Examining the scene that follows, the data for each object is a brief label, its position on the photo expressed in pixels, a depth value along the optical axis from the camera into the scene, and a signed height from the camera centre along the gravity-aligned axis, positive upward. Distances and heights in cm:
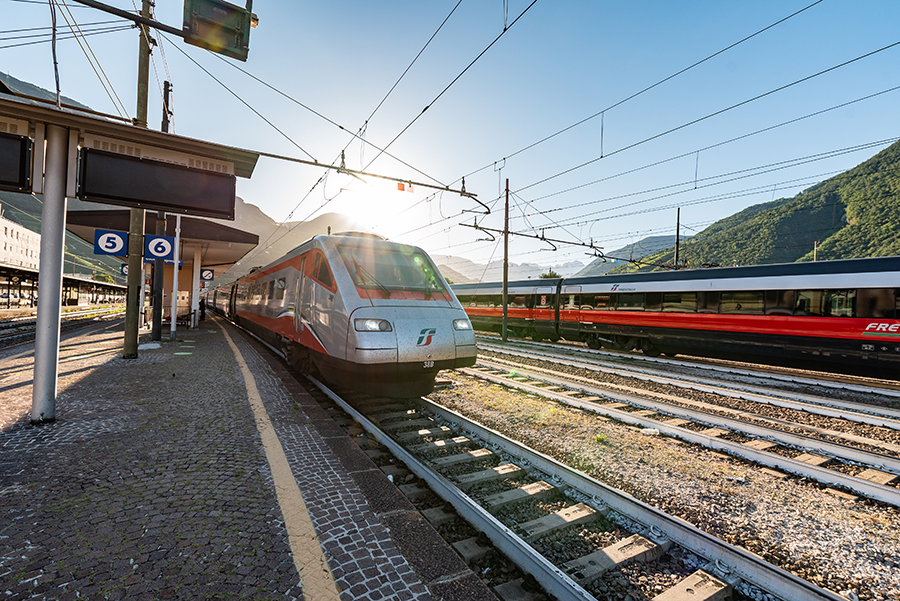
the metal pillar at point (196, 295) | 2088 +22
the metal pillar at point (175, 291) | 1311 +27
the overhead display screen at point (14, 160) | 434 +145
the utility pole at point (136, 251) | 956 +113
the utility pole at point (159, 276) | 1280 +72
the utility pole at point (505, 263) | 1869 +202
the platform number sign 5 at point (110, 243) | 1059 +143
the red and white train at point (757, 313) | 973 +0
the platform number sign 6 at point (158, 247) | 1079 +138
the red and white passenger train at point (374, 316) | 532 -18
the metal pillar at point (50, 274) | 471 +25
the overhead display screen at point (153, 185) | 487 +145
